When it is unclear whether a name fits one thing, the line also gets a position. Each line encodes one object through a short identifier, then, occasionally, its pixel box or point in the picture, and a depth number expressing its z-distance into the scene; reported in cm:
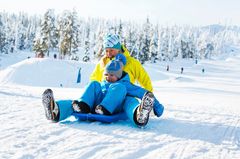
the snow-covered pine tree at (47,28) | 5512
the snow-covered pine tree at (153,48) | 7400
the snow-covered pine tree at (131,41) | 6438
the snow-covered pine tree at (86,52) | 5846
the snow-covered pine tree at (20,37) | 10094
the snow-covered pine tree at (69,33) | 5331
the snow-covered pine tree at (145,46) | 6846
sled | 549
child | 524
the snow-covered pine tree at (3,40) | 7328
